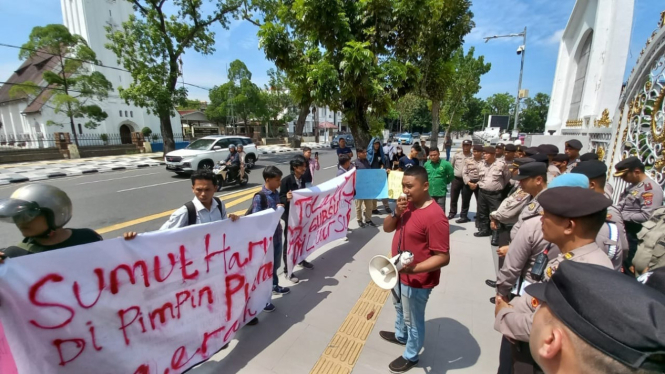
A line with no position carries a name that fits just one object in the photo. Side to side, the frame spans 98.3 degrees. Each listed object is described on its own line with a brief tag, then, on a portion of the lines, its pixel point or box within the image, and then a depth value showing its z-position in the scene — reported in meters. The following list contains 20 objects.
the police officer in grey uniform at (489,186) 5.04
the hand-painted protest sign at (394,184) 5.80
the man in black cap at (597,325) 0.68
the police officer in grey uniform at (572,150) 4.85
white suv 12.00
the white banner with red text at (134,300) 1.57
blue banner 5.62
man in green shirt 5.59
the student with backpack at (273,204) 3.23
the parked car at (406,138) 32.92
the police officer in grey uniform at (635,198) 3.09
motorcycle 9.55
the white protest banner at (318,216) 3.71
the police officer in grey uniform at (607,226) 1.91
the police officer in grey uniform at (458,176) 6.26
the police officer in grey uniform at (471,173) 5.65
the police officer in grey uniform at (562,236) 1.42
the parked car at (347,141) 28.76
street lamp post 16.79
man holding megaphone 2.07
